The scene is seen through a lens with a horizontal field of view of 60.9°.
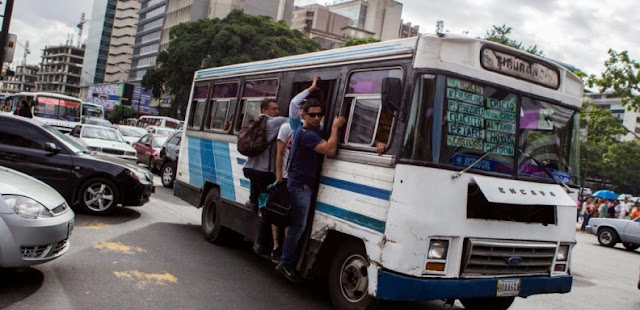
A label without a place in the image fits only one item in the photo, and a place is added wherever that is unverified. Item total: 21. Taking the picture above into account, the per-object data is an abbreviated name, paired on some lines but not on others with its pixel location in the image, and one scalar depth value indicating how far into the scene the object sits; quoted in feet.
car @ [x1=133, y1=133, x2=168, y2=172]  60.34
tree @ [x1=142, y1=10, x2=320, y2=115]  134.31
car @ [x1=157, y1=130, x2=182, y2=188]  50.44
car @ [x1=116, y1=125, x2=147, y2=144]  90.33
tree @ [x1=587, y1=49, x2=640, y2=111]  84.12
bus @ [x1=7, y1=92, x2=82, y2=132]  88.02
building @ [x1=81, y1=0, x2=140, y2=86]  442.09
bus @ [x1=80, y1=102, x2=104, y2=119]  124.06
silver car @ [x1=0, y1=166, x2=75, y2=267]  15.97
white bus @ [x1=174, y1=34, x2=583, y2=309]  15.29
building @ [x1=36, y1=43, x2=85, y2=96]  545.85
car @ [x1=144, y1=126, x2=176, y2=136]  72.52
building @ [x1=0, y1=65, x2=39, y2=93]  635.42
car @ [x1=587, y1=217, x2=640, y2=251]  63.21
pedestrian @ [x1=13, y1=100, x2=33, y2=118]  54.89
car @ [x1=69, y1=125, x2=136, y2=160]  55.93
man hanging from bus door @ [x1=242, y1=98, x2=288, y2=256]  21.45
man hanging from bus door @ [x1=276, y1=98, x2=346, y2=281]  18.37
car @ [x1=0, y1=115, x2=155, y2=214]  28.35
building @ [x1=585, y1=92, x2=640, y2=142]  357.20
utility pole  54.65
